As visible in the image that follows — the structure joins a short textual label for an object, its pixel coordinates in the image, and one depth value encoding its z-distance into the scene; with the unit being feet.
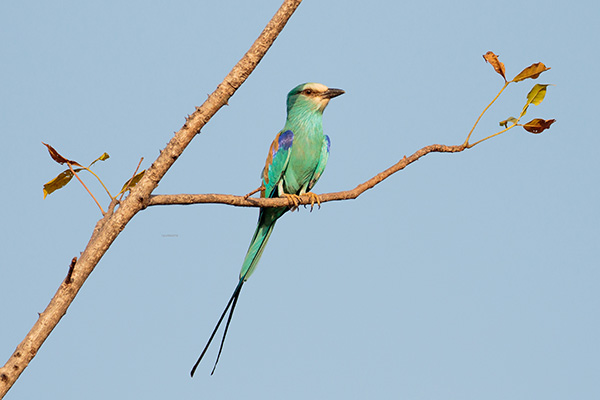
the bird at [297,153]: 30.55
